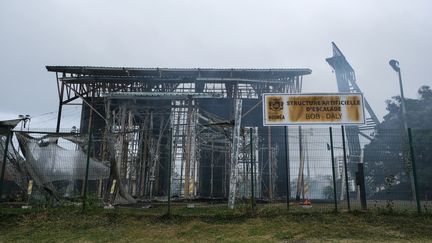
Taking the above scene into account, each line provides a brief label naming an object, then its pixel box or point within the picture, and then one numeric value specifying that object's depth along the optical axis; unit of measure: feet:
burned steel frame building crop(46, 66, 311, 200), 73.05
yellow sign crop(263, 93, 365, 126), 41.34
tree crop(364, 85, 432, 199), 39.68
